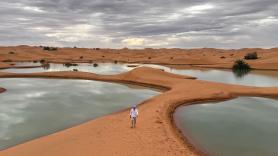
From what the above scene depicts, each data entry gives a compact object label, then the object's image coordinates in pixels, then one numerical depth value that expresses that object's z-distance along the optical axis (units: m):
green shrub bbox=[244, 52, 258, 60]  59.61
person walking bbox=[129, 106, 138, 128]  12.37
